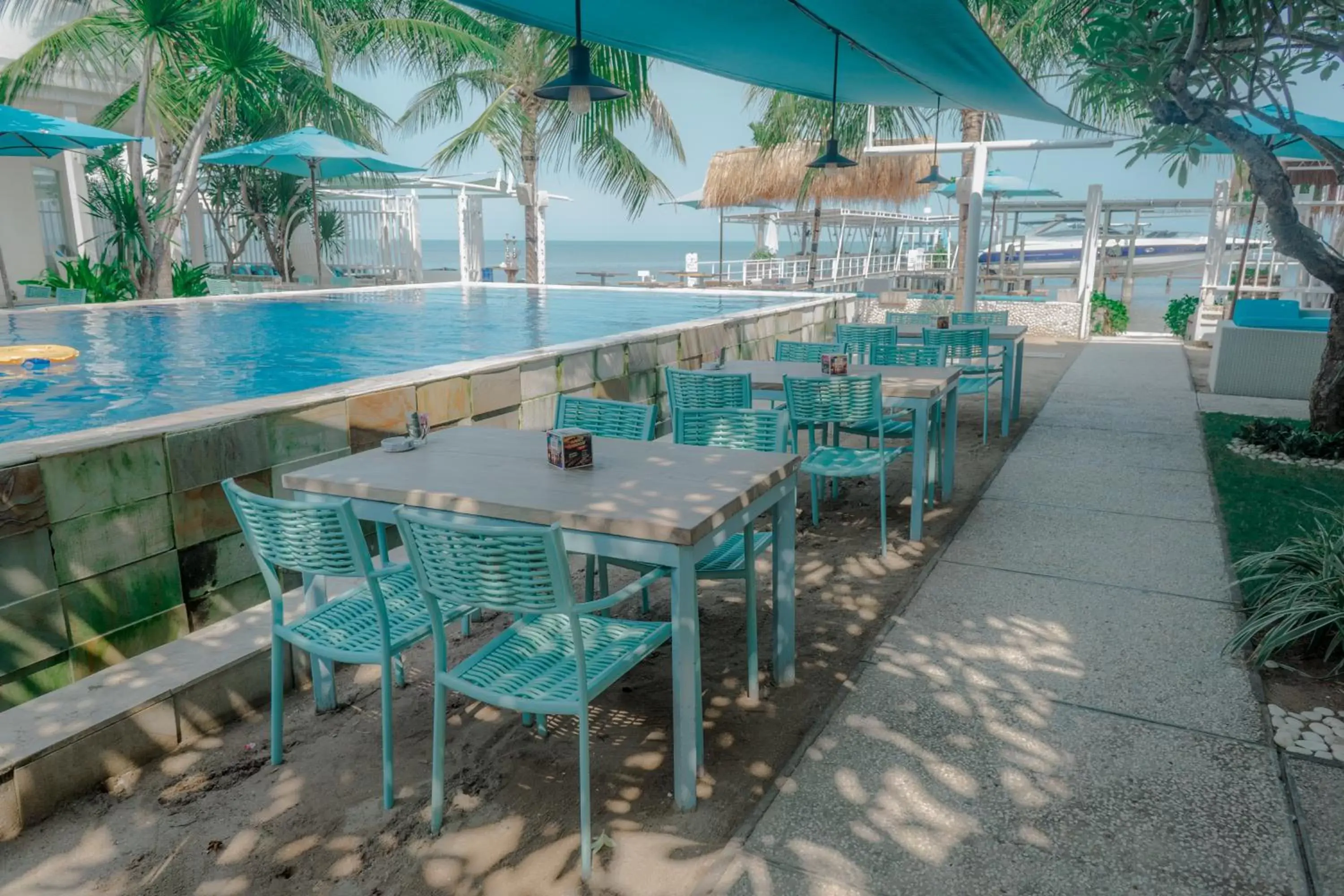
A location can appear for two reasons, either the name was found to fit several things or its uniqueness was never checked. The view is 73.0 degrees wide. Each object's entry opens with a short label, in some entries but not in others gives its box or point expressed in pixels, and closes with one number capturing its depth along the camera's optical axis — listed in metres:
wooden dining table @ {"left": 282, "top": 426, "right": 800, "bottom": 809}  2.32
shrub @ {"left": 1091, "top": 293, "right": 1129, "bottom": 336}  14.47
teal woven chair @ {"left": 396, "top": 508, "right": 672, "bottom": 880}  2.04
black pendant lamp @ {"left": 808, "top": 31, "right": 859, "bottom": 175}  6.61
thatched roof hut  17.30
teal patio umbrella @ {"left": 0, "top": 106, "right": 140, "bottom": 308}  7.67
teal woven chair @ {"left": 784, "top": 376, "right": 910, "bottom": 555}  4.26
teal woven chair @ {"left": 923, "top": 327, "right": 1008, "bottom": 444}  6.40
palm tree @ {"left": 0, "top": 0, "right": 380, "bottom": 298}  9.46
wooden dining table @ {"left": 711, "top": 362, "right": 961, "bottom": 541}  4.32
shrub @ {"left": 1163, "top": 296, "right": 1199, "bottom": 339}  13.90
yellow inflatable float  6.26
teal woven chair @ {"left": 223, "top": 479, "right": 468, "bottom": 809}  2.31
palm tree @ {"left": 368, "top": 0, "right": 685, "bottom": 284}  13.33
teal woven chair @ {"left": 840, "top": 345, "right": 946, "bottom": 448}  4.77
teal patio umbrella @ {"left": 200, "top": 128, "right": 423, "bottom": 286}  10.55
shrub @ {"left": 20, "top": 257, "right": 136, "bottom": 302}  9.77
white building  11.48
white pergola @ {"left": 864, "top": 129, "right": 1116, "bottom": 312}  9.90
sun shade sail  4.54
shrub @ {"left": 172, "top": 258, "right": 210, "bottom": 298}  11.09
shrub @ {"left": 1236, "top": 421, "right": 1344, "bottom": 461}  5.77
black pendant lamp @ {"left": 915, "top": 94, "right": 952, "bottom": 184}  10.41
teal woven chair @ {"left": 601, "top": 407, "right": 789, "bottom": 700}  2.92
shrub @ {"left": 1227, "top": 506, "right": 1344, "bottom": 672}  3.08
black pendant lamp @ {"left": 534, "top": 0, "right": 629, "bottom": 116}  4.02
